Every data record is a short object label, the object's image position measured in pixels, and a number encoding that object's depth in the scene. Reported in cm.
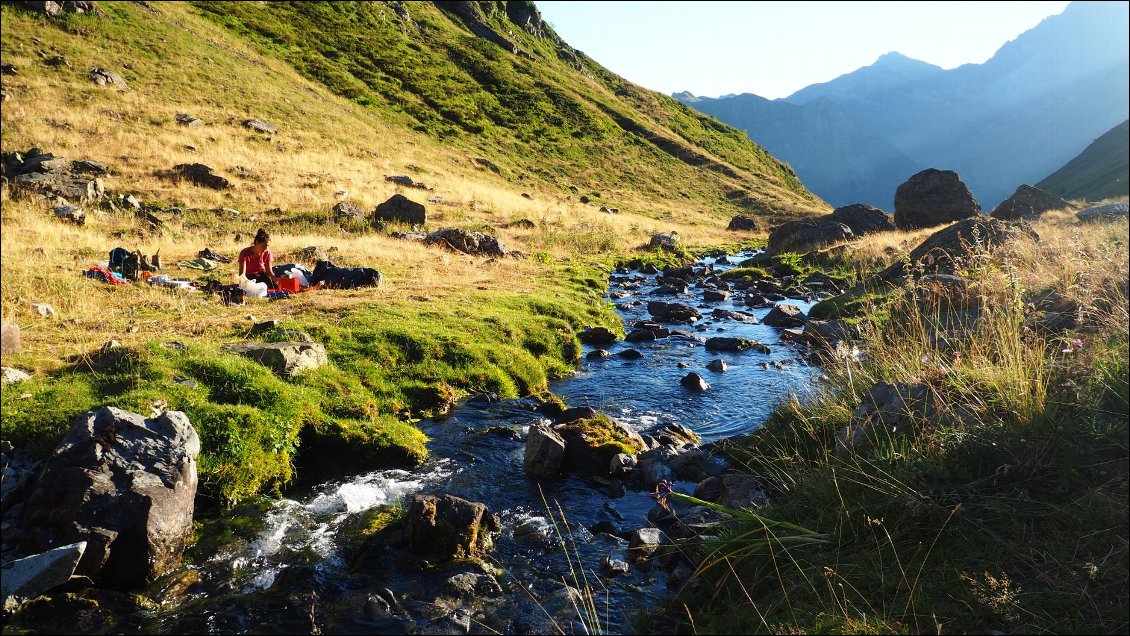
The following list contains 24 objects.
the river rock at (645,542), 746
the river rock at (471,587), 686
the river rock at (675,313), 2297
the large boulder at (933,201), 4291
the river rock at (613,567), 720
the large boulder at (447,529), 760
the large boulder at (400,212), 3506
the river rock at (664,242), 4503
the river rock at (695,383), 1478
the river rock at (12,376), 934
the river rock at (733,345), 1843
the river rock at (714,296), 2776
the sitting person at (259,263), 1800
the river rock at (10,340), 1044
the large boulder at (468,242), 3043
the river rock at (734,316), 2322
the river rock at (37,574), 623
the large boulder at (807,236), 4238
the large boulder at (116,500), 683
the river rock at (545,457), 1005
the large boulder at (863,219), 4566
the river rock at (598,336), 1898
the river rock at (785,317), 2184
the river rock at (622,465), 996
